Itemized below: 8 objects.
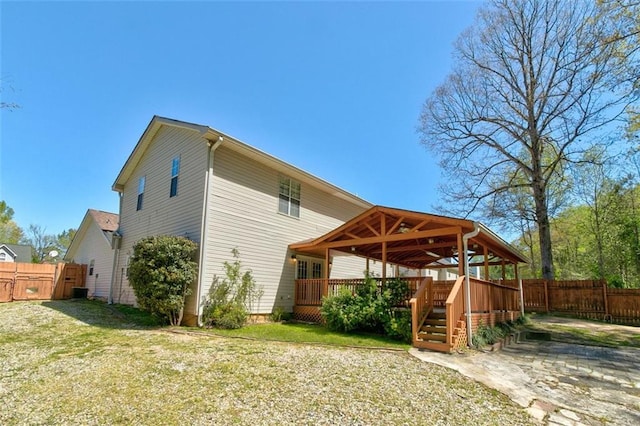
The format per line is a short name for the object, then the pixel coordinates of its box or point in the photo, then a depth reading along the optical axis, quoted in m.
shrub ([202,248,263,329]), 10.02
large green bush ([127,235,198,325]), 9.32
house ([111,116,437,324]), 10.67
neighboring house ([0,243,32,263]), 28.98
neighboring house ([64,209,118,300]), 16.36
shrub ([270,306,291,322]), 11.84
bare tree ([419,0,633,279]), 16.56
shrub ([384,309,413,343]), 8.53
